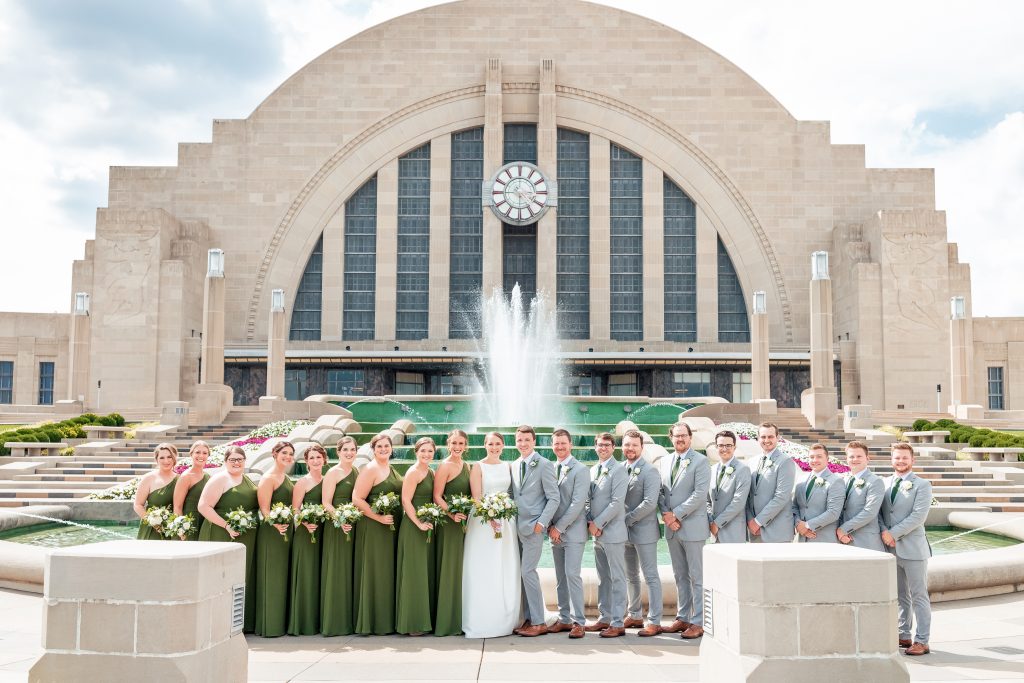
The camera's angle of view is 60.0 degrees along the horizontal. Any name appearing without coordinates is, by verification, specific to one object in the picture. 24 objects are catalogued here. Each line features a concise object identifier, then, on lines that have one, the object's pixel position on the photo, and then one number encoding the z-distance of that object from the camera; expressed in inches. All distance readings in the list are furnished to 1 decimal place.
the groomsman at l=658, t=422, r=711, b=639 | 313.7
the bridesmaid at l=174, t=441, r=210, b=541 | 304.2
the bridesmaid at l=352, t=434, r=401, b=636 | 304.3
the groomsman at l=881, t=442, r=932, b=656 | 296.5
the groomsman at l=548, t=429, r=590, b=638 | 312.2
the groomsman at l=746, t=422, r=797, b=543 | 319.0
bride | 305.9
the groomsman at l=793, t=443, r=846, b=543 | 313.4
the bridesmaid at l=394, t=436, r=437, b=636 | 303.6
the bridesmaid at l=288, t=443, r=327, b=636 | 303.6
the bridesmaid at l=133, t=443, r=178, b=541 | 304.3
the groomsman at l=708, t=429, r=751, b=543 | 320.2
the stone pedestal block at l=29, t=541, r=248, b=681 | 215.6
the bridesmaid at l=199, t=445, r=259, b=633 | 299.6
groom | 310.5
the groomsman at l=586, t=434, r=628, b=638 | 308.7
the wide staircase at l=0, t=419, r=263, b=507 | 635.5
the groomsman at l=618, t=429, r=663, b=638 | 315.0
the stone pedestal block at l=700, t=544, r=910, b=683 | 215.6
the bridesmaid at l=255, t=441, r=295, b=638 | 300.7
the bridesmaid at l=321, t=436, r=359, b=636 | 303.6
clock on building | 1578.5
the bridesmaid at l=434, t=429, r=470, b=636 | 306.0
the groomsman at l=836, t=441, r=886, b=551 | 309.6
